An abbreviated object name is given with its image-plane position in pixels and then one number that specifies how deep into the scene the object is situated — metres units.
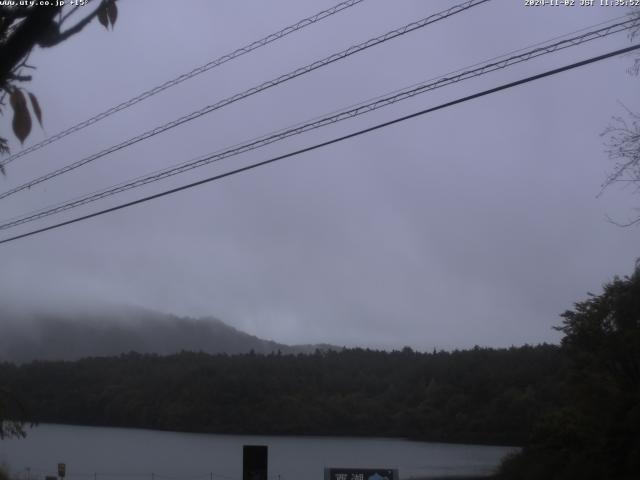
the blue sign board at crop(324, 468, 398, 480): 17.30
